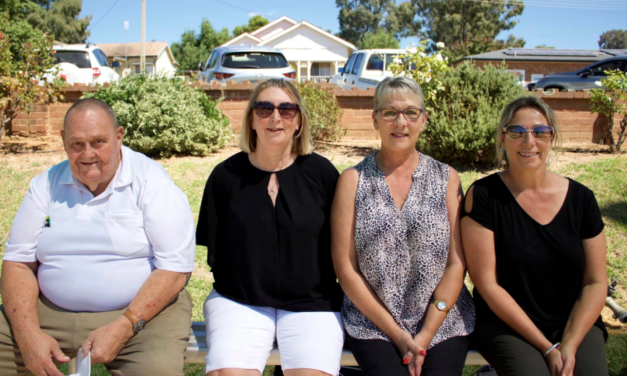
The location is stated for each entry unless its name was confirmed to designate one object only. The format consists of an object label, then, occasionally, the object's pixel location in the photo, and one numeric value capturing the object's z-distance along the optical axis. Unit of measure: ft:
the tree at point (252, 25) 226.93
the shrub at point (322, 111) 27.78
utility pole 68.95
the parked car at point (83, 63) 45.47
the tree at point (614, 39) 310.45
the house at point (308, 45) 134.62
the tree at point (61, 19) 153.69
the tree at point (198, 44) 157.28
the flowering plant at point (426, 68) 23.36
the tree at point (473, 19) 172.86
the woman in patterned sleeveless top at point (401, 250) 8.08
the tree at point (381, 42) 183.21
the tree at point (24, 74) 25.44
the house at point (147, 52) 168.85
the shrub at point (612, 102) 25.11
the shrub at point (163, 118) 24.45
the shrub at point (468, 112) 22.06
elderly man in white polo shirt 8.24
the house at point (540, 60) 88.02
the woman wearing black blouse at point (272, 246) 8.21
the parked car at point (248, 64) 36.94
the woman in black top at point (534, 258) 7.95
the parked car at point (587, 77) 53.42
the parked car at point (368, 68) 43.21
